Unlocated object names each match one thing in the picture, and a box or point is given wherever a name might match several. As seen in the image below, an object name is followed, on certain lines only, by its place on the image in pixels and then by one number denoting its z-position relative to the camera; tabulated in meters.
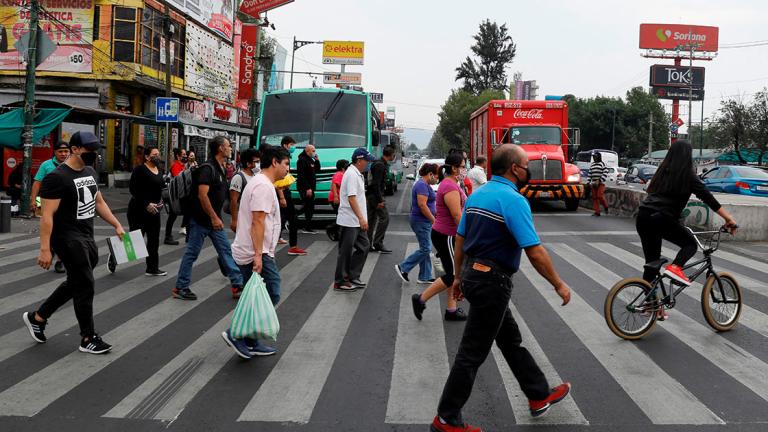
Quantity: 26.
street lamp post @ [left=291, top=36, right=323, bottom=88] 53.29
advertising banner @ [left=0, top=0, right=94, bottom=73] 27.89
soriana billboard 90.88
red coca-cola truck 20.80
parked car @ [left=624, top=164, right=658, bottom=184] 40.70
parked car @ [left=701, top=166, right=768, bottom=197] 21.81
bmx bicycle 6.47
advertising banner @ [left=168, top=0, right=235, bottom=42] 33.62
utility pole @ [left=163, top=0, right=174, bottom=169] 24.83
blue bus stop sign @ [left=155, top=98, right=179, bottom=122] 21.58
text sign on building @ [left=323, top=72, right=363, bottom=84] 82.88
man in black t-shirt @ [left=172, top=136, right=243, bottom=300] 7.94
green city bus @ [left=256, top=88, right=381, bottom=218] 16.73
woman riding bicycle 6.51
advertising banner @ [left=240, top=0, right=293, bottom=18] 39.56
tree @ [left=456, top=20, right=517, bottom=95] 87.88
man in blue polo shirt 4.05
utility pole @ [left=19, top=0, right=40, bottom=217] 16.81
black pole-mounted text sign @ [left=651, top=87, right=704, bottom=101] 92.75
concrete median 14.25
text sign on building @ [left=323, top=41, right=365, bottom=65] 88.19
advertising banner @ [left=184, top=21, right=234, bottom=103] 34.66
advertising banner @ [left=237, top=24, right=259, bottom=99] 37.47
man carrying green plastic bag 5.40
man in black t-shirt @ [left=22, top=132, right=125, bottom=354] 5.70
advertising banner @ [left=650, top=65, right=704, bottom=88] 91.69
